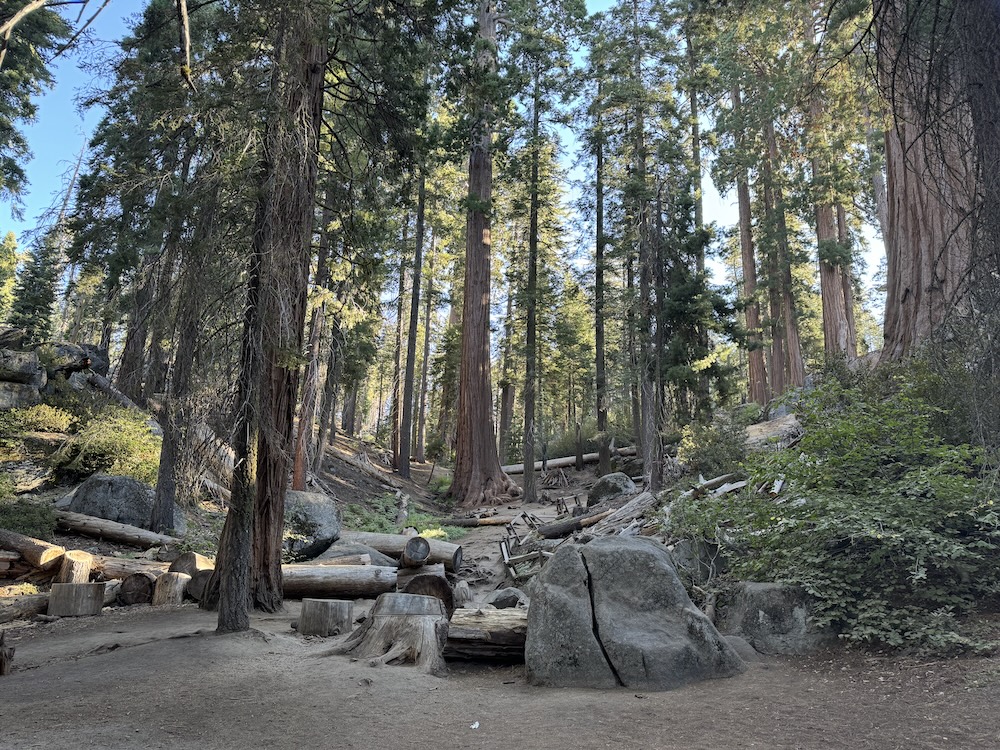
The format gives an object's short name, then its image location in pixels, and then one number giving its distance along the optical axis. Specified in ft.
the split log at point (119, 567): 31.40
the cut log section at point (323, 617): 23.59
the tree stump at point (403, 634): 20.26
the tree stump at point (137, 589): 29.60
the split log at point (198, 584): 29.76
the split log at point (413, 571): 35.30
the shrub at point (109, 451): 46.80
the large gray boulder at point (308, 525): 39.18
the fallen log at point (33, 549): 30.37
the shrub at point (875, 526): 17.53
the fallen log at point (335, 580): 31.45
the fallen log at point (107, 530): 37.68
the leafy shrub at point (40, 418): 50.28
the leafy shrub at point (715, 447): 39.23
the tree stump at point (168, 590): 29.22
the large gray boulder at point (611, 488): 52.08
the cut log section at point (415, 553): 36.35
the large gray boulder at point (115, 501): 40.93
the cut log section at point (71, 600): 27.48
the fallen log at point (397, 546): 37.81
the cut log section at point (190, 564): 30.86
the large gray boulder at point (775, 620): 18.75
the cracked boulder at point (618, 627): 17.51
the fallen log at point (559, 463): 85.61
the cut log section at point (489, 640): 20.92
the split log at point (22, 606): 26.86
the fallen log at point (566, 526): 43.47
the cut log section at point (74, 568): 30.14
